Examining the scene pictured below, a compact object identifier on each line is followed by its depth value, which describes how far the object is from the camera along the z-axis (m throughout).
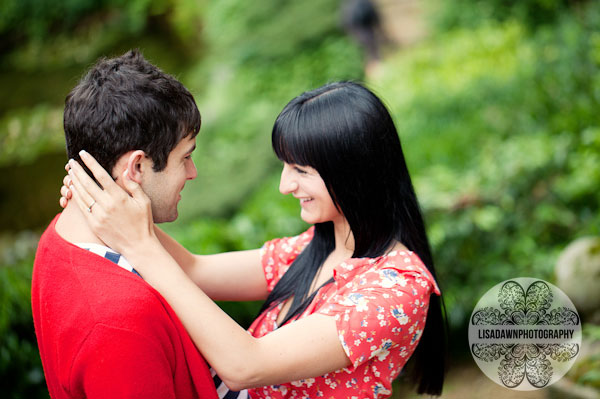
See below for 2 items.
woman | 1.66
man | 1.50
